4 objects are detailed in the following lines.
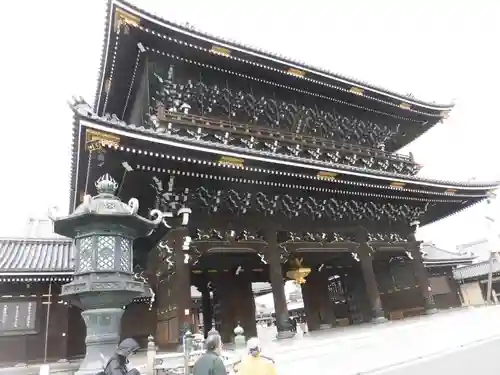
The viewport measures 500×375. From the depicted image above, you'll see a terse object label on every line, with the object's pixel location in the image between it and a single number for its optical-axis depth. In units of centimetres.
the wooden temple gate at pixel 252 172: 948
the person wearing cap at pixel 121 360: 338
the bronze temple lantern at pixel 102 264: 437
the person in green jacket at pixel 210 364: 397
